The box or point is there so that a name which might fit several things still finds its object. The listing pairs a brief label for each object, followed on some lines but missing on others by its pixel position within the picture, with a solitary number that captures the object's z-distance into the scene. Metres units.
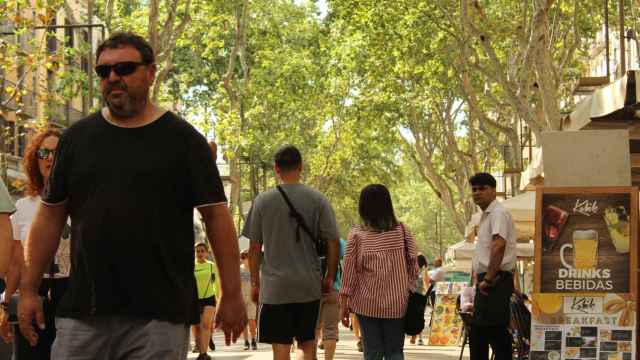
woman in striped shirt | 9.53
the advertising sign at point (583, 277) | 10.80
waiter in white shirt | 10.73
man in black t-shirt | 4.96
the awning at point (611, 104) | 10.99
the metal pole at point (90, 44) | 29.39
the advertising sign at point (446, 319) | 23.44
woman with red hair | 6.92
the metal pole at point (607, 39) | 18.76
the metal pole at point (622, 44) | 14.79
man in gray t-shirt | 9.52
